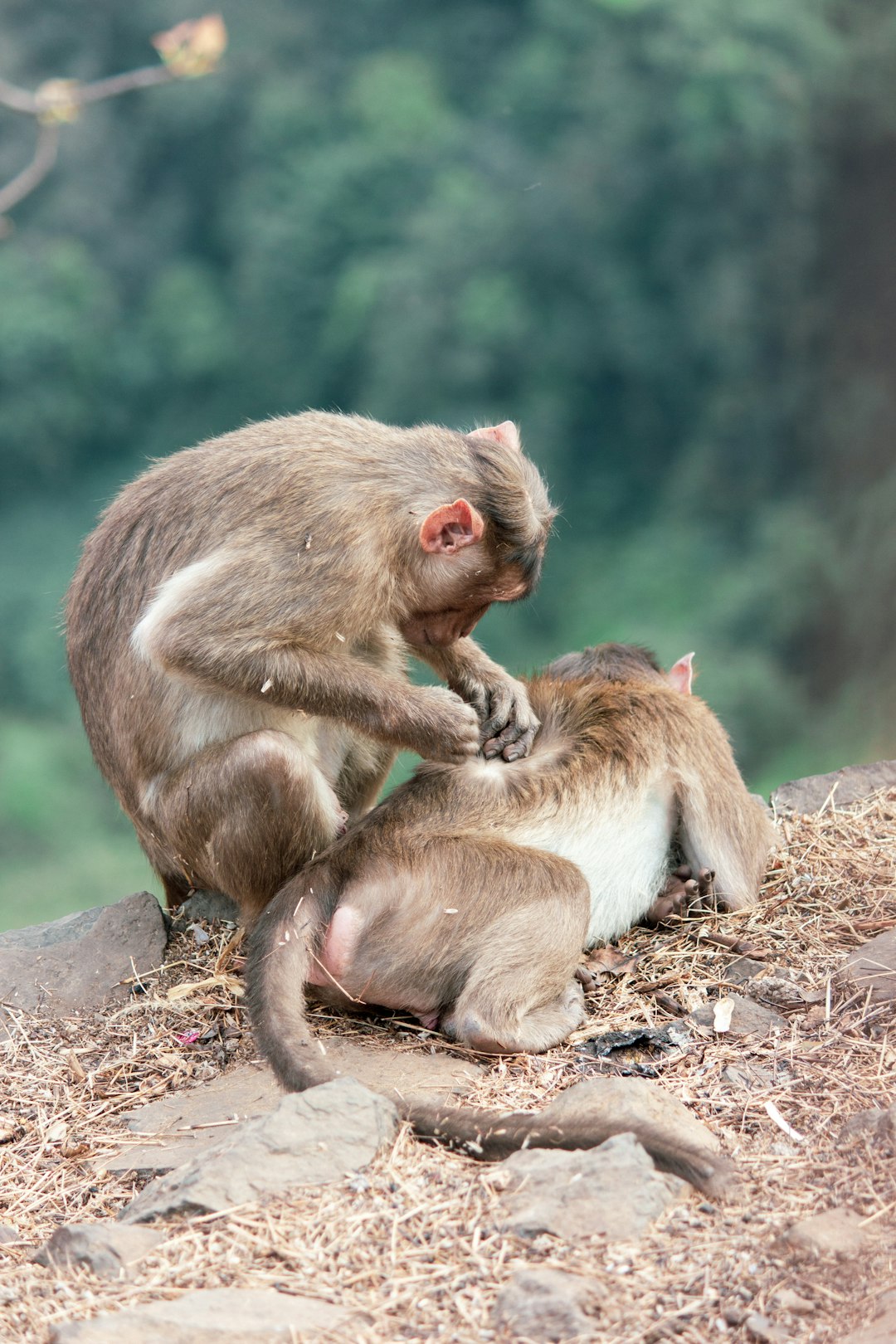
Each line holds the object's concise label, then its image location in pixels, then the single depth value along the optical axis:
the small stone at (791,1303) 2.60
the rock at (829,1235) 2.74
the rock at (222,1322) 2.50
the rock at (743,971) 4.49
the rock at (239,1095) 3.68
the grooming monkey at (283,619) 4.44
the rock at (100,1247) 2.92
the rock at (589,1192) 2.90
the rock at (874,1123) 3.20
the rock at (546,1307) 2.55
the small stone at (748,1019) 4.10
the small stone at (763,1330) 2.54
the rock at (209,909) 5.43
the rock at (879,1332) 2.38
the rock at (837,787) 6.31
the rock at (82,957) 4.90
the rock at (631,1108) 3.32
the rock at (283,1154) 3.12
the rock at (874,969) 4.08
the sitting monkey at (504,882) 4.06
